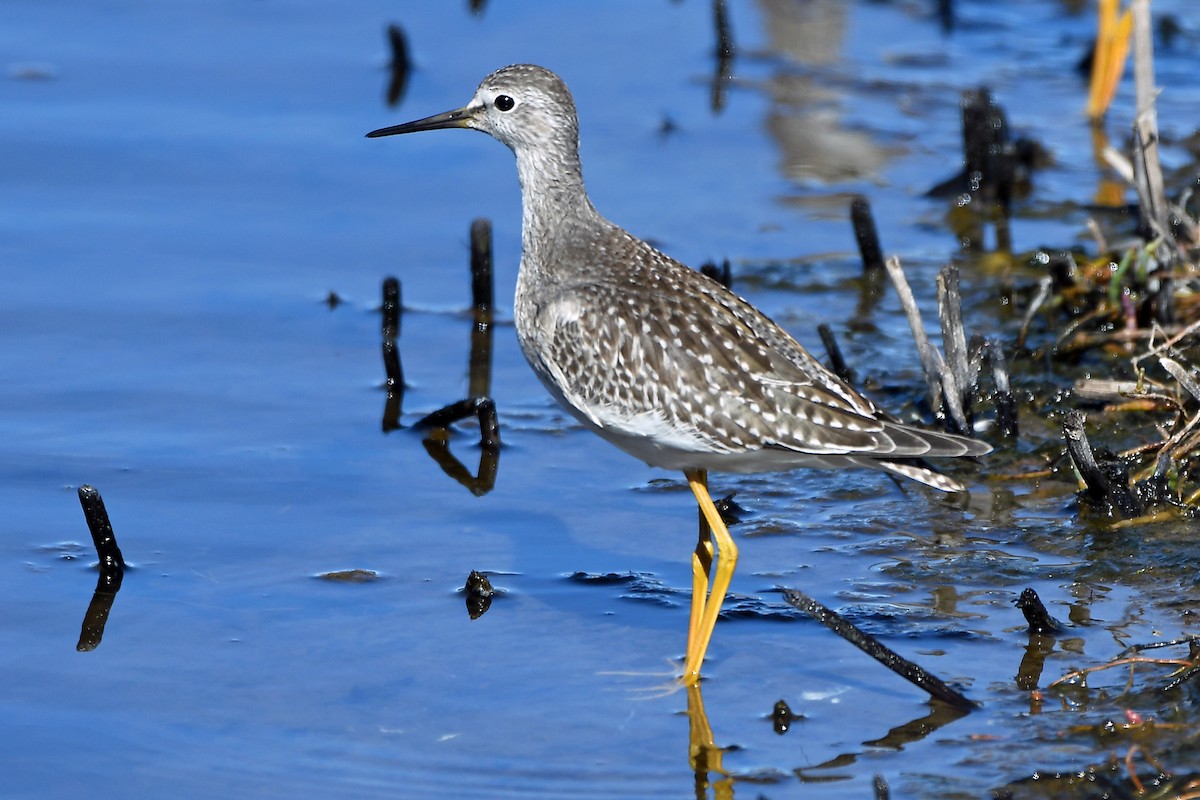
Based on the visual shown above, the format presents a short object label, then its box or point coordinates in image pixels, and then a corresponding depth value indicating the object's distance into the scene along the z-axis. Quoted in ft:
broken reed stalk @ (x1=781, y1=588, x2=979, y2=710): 37.83
